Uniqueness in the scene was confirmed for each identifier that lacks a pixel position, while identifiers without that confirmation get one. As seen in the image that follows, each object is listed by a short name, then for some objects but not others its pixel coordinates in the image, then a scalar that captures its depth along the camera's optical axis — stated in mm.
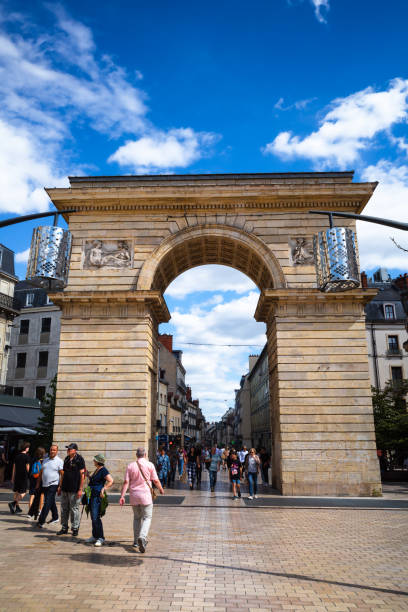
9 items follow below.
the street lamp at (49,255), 11195
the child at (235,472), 17297
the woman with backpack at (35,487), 11969
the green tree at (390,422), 25469
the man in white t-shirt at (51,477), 11234
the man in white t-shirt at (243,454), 22656
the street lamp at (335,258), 11688
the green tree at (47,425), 21795
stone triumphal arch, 18062
